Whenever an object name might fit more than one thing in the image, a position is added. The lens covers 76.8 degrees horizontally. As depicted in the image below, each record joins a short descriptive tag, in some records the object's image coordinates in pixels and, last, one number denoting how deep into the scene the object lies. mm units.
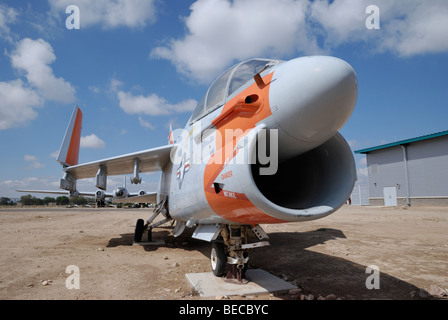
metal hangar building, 26469
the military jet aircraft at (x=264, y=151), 3307
